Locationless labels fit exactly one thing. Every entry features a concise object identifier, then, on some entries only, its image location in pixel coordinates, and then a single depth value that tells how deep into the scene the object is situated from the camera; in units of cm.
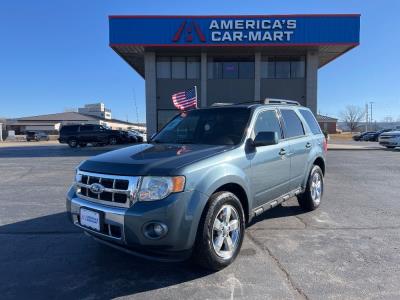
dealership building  2448
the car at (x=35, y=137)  5762
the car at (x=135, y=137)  3645
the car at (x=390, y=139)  2545
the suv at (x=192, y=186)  342
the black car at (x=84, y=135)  3128
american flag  1926
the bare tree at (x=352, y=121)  11662
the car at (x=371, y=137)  4959
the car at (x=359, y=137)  5187
